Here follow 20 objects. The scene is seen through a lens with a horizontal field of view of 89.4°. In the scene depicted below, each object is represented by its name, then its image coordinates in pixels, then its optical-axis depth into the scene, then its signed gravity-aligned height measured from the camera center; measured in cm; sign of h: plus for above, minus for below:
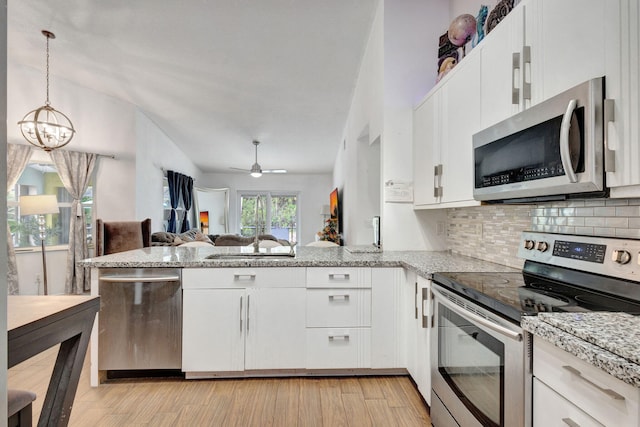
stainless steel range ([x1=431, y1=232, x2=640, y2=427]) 100 -33
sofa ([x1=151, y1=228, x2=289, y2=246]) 500 -41
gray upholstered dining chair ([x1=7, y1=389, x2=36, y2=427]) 96 -59
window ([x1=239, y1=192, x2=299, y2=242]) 991 +7
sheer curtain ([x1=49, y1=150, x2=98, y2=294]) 472 +16
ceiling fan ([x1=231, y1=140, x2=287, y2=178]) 672 +94
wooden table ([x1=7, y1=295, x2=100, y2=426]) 94 -38
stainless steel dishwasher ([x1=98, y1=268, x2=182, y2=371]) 206 -67
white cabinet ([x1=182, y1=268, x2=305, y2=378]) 209 -68
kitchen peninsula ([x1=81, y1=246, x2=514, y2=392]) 210 -65
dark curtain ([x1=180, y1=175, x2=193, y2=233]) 726 +40
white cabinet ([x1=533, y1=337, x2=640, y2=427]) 67 -42
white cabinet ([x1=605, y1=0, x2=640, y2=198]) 89 +34
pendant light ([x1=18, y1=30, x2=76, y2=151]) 345 +94
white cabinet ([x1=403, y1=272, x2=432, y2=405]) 177 -68
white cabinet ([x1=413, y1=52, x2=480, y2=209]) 180 +49
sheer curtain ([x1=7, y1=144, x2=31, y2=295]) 420 +58
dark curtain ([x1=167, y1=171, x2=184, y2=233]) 650 +45
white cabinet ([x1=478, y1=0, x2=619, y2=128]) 99 +61
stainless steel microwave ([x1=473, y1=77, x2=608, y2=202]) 99 +24
